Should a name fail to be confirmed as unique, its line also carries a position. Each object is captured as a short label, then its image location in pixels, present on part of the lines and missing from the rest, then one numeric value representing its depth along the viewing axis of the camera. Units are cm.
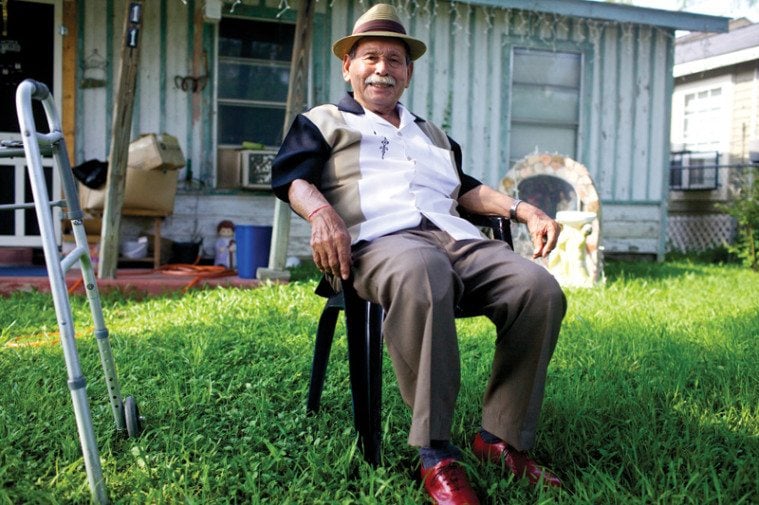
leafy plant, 841
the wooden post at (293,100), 581
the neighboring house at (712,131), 1283
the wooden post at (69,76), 657
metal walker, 185
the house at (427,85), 675
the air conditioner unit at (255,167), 696
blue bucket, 601
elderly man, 196
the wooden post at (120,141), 530
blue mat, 590
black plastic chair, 210
